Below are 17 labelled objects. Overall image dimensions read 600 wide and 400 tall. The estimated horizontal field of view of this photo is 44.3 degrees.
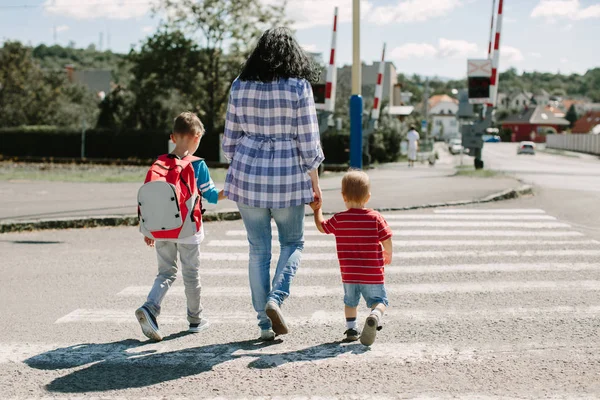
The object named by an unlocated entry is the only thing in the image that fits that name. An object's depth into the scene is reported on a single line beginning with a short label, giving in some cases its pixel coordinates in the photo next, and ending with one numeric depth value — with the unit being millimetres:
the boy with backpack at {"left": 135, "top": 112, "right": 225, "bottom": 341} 4730
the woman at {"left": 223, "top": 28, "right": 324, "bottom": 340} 4551
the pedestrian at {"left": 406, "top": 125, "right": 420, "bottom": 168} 28547
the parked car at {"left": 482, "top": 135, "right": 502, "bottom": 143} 114356
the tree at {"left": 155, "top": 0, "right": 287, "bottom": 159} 36594
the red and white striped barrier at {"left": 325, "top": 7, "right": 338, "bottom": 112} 16394
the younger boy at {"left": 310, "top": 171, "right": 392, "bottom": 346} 4691
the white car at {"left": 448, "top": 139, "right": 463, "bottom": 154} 67938
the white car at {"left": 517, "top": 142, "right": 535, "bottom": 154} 64581
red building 144250
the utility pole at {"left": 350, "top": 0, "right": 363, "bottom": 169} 11953
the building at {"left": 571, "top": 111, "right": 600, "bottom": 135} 125375
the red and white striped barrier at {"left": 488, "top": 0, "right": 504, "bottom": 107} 18328
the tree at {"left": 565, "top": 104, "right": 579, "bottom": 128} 160125
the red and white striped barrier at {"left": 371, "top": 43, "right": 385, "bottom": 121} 19941
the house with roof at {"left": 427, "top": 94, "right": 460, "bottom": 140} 180625
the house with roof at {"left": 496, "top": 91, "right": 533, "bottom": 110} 190125
